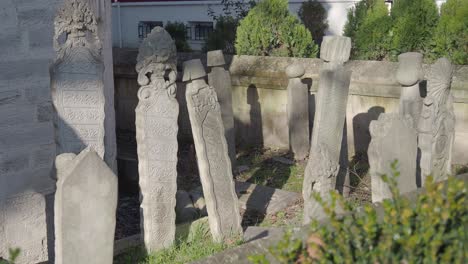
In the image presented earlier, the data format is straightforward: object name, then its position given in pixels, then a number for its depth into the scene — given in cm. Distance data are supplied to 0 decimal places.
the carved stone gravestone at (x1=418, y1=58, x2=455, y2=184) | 654
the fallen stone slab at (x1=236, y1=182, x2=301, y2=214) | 754
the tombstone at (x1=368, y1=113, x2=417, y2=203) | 572
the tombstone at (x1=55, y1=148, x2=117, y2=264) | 473
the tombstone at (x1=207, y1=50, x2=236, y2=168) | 884
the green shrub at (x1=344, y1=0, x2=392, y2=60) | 999
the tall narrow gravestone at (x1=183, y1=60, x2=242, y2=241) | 625
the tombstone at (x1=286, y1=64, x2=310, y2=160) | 941
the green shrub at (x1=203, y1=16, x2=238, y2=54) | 1198
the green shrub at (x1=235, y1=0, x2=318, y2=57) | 1079
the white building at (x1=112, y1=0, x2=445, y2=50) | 1866
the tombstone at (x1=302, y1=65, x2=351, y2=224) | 727
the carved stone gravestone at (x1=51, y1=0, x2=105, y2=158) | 576
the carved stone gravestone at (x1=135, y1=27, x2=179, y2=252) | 601
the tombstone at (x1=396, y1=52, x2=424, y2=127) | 714
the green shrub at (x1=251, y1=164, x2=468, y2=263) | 293
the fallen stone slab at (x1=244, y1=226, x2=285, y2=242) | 653
